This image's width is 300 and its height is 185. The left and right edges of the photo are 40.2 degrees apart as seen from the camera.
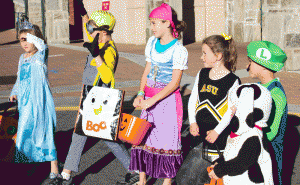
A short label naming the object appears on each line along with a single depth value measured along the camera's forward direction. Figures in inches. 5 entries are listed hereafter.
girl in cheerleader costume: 128.9
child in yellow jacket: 155.0
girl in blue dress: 165.8
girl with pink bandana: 150.0
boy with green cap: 110.3
